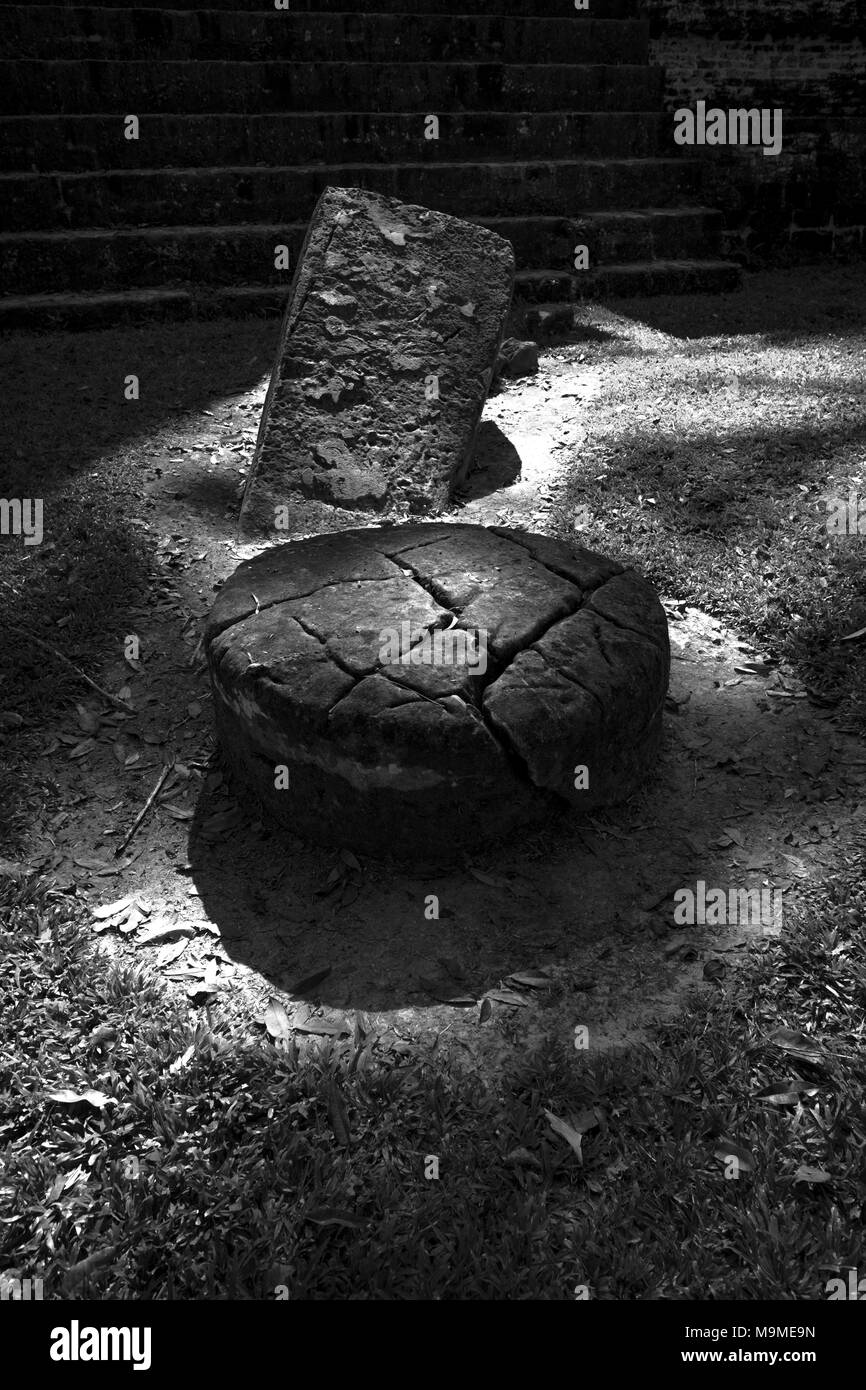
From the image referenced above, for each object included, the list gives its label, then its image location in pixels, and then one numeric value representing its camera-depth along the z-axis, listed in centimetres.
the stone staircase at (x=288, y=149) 727
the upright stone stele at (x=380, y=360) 474
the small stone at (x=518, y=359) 636
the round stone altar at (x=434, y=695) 270
